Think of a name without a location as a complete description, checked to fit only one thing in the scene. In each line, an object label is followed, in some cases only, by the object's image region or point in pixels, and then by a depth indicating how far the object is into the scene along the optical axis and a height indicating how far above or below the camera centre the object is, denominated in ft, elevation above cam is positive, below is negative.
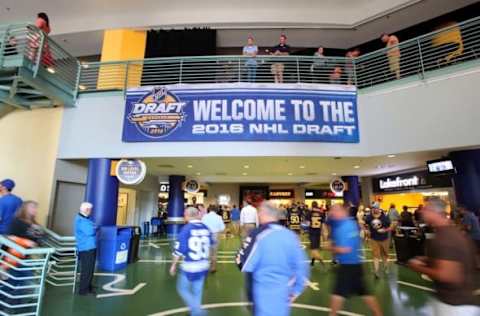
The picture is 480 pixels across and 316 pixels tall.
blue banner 24.82 +8.31
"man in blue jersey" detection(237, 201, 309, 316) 7.40 -1.64
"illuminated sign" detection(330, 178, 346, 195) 42.98 +3.32
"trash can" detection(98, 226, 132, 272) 22.84 -3.50
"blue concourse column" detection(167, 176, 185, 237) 45.11 +0.66
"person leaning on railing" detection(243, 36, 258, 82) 26.98 +13.42
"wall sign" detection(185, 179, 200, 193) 46.28 +3.33
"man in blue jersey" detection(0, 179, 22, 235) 14.32 +0.03
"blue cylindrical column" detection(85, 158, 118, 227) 25.39 +1.38
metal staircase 20.53 +10.14
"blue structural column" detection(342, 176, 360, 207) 43.39 +2.78
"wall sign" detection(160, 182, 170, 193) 52.42 +3.58
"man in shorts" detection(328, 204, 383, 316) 11.47 -2.29
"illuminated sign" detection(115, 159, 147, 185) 25.31 +3.12
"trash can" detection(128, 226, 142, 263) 25.53 -3.71
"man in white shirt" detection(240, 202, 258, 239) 23.80 -0.93
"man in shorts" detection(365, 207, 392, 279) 21.13 -1.93
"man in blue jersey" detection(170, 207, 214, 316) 10.93 -2.10
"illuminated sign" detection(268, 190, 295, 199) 75.66 +3.54
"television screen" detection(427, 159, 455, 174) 25.93 +3.99
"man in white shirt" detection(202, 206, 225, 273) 20.36 -1.10
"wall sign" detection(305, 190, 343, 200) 74.30 +3.58
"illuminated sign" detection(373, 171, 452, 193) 38.17 +4.00
